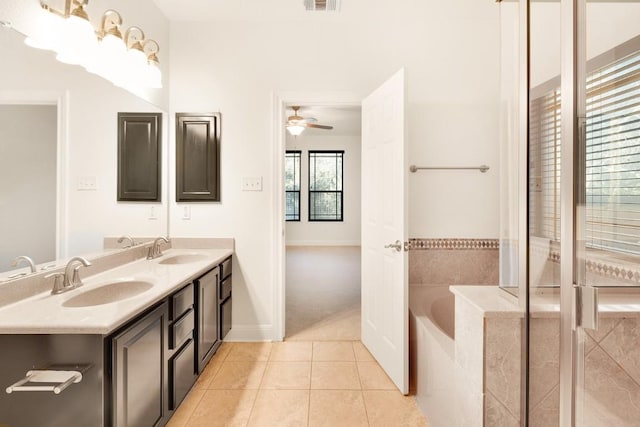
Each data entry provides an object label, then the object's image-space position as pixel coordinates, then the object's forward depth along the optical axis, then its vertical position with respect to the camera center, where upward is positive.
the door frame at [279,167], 2.82 +0.41
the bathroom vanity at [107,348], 1.15 -0.54
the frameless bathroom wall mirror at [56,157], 1.39 +0.28
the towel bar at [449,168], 2.75 +0.39
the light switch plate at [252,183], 2.85 +0.26
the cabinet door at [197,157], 2.82 +0.49
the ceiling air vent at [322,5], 2.45 +1.61
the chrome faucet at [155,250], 2.46 -0.29
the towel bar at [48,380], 1.04 -0.56
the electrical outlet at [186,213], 2.86 +0.00
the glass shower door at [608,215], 0.85 +0.00
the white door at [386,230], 2.10 -0.12
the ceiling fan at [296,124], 5.03 +1.42
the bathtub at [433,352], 1.60 -0.80
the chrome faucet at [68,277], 1.55 -0.32
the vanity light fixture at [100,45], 1.59 +0.96
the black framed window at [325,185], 8.46 +0.74
